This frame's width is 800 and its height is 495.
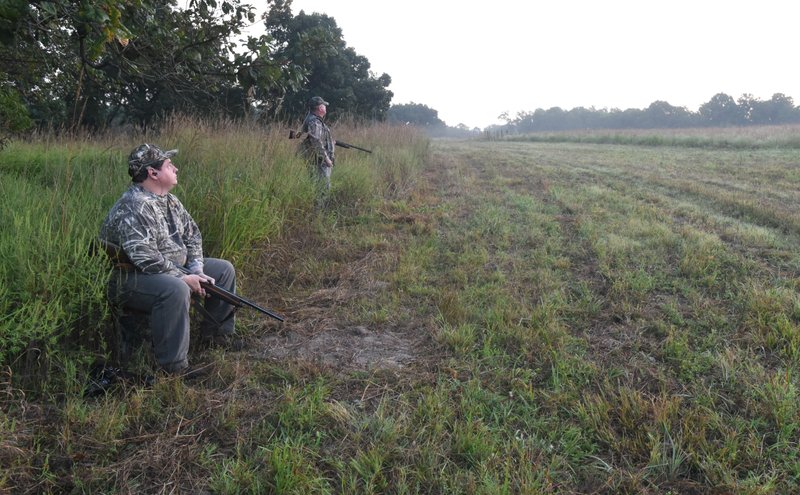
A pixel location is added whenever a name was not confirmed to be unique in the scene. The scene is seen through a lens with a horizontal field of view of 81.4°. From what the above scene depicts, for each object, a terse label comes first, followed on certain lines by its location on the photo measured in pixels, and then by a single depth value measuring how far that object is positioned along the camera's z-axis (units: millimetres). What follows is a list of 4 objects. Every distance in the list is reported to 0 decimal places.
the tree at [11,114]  5168
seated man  2549
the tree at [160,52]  3119
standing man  6516
